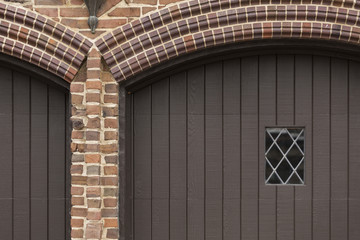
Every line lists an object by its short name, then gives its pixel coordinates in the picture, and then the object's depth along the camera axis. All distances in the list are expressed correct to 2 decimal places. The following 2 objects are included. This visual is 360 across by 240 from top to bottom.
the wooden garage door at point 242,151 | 3.94
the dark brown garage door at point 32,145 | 4.04
